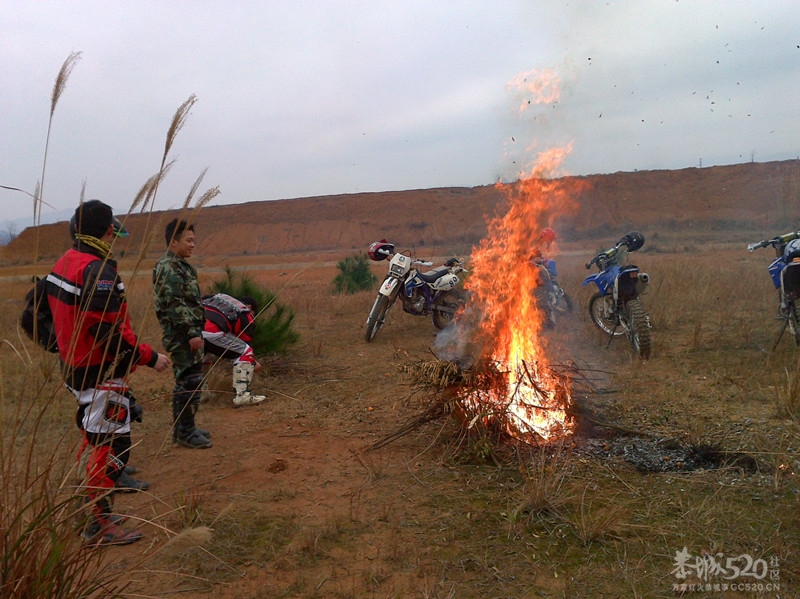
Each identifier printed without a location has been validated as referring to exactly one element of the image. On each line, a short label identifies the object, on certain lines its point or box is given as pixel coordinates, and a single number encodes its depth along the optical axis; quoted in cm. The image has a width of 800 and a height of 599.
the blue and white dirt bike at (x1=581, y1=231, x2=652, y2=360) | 634
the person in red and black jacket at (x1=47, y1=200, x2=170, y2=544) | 279
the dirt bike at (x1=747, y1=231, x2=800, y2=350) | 582
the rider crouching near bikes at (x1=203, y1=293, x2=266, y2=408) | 524
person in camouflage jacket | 421
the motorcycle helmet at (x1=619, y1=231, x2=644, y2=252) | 712
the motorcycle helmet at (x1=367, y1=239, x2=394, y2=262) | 851
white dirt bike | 809
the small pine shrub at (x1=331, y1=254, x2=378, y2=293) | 1420
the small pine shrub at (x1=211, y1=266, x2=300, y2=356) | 672
